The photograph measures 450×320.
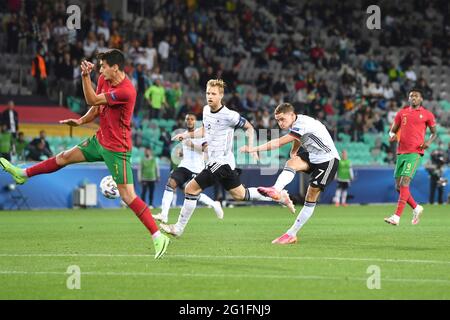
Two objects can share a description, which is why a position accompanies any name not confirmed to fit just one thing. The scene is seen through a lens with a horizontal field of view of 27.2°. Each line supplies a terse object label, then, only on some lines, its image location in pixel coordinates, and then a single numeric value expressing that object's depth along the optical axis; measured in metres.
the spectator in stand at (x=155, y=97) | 31.81
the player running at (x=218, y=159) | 14.78
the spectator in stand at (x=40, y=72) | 30.12
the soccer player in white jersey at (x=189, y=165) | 19.73
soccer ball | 15.70
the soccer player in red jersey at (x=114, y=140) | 11.95
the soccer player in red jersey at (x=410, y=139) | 18.56
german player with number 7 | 14.19
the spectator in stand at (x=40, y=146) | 28.08
